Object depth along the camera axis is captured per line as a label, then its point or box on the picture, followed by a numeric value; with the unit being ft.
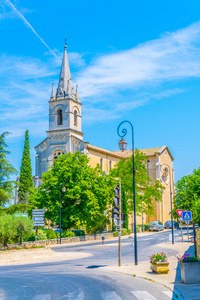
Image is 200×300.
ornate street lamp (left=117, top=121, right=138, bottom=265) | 64.75
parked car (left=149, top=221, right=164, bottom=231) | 196.44
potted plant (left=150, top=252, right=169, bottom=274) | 48.76
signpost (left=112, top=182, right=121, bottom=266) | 58.75
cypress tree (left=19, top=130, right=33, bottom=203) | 199.41
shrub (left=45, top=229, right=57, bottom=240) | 131.05
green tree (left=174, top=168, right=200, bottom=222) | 188.24
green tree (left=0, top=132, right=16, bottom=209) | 118.62
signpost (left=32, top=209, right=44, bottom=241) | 104.77
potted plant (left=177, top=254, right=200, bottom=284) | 40.30
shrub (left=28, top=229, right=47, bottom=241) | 117.85
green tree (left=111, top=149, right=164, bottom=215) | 182.36
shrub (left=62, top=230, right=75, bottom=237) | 138.59
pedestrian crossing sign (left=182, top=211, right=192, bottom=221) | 74.08
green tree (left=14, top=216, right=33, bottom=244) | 89.34
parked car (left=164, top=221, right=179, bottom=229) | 209.87
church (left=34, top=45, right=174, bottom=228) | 200.64
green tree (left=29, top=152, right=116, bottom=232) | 140.36
